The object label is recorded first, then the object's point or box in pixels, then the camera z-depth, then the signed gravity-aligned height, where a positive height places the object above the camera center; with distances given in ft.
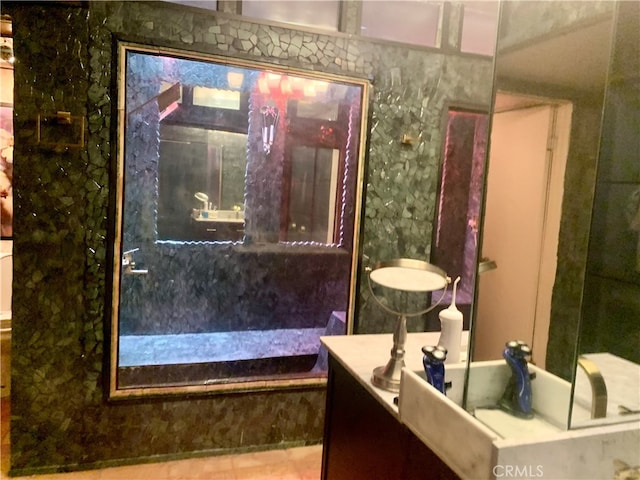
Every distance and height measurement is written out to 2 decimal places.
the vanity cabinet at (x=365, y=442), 4.17 -2.47
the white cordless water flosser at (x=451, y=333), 5.24 -1.45
